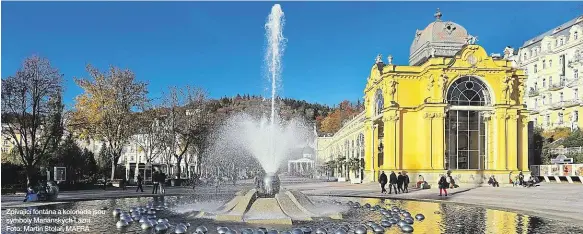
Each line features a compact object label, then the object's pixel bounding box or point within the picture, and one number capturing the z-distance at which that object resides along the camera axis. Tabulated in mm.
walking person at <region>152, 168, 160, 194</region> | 36156
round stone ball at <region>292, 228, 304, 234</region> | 14850
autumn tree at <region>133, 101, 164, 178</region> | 52406
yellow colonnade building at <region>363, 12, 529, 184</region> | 51219
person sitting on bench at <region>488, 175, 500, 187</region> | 47938
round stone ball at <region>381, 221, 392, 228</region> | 17406
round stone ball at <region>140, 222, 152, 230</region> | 16391
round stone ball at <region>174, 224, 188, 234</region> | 15256
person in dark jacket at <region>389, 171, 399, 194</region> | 37128
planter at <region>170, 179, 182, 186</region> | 51831
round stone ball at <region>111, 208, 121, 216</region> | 20300
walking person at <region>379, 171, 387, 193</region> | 38094
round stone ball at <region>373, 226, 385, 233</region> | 16031
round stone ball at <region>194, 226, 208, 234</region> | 15020
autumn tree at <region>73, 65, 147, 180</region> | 48125
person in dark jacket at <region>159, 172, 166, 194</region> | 36094
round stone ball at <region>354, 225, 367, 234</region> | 15261
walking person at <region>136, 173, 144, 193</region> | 38281
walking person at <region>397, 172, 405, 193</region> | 38672
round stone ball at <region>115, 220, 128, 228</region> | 17188
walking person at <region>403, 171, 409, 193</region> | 39500
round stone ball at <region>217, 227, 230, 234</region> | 14797
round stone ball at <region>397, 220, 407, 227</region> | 16784
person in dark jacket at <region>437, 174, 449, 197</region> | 34312
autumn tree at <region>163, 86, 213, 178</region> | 55469
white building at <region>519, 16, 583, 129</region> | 80125
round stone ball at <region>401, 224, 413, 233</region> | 16297
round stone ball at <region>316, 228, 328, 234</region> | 14847
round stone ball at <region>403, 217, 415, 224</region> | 18080
